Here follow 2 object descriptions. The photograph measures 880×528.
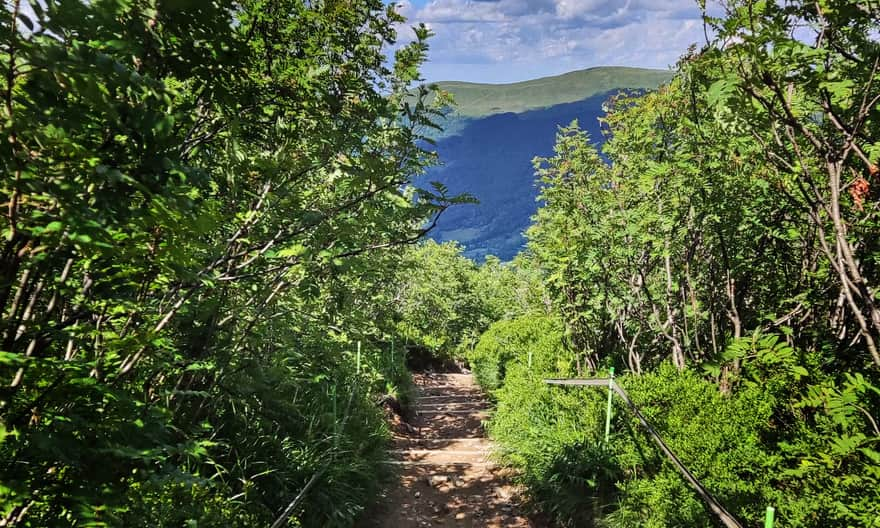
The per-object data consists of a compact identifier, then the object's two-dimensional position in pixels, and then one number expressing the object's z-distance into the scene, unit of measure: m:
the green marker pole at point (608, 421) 5.13
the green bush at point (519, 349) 8.65
